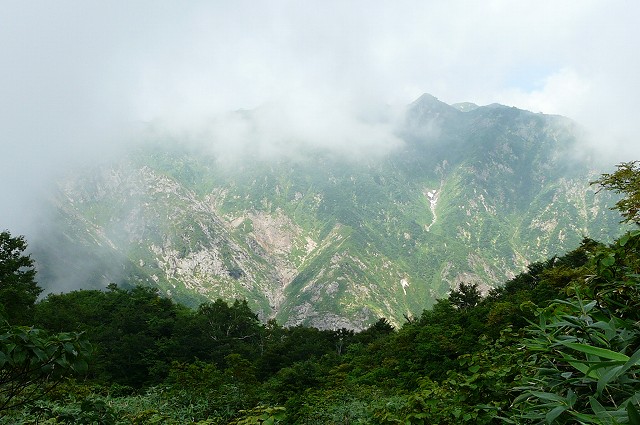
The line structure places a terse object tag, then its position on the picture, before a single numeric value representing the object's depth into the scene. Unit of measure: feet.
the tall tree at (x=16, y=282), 104.47
